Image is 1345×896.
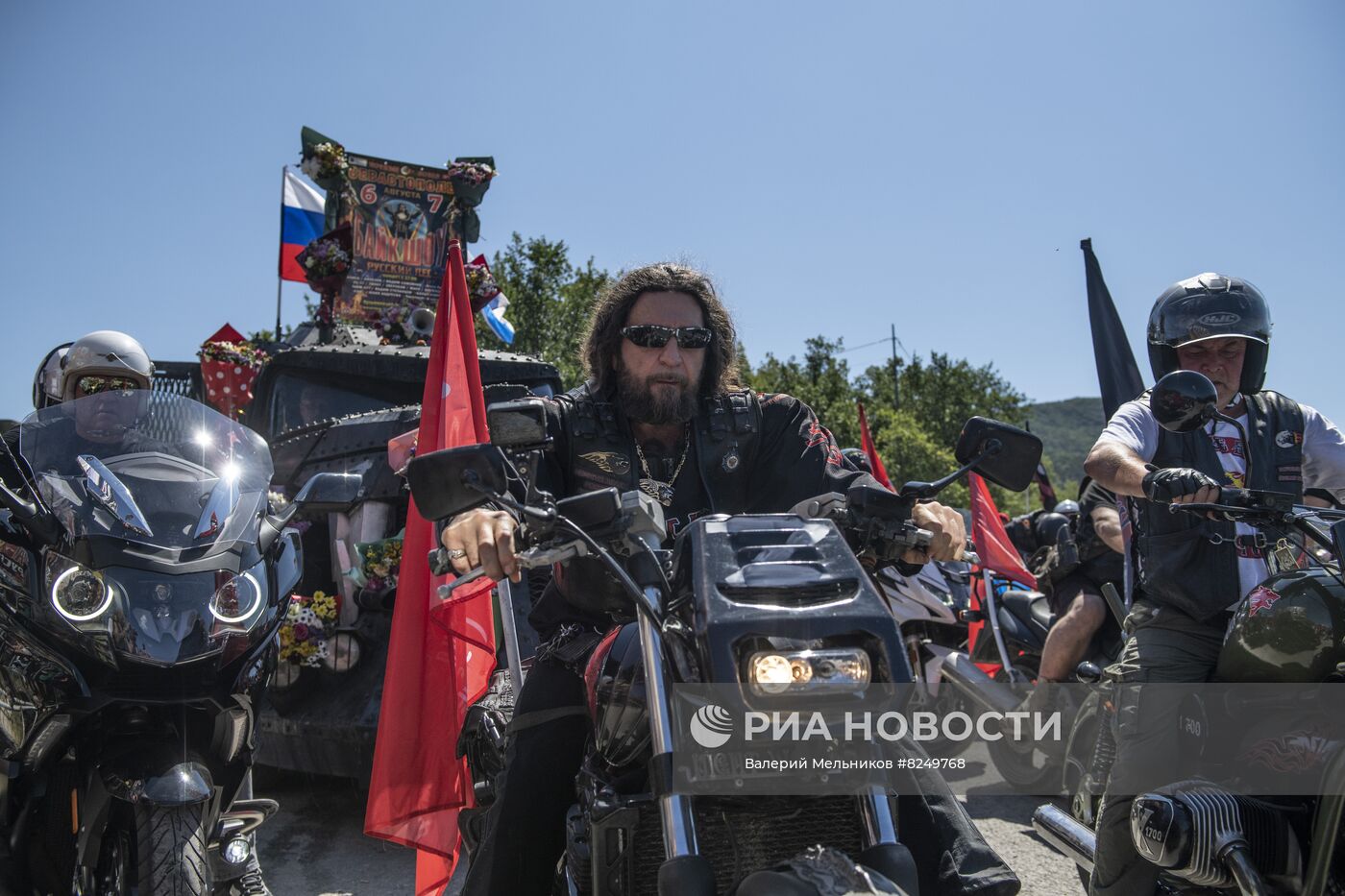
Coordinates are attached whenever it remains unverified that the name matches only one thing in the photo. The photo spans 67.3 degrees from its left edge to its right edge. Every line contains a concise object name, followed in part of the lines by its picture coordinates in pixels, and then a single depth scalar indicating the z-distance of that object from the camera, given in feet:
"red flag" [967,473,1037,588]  22.53
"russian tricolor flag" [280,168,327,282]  45.72
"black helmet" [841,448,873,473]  11.80
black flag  19.19
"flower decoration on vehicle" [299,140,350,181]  33.19
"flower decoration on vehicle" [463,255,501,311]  32.78
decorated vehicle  16.43
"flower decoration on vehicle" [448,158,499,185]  34.40
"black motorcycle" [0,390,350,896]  9.20
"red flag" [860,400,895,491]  27.32
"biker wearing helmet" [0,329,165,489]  10.54
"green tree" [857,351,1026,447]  125.59
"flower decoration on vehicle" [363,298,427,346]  30.66
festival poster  32.40
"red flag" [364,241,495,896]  12.34
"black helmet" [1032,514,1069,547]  24.73
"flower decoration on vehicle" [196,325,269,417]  32.78
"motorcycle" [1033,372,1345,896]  7.09
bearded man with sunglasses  7.44
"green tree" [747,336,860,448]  90.12
